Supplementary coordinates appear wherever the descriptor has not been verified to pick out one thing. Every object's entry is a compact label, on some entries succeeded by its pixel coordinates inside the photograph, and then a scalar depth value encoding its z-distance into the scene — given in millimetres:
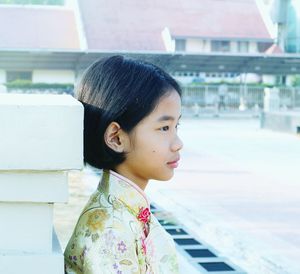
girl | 1110
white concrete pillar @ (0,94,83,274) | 929
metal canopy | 22188
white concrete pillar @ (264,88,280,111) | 20406
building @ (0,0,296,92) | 24547
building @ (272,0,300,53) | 29781
